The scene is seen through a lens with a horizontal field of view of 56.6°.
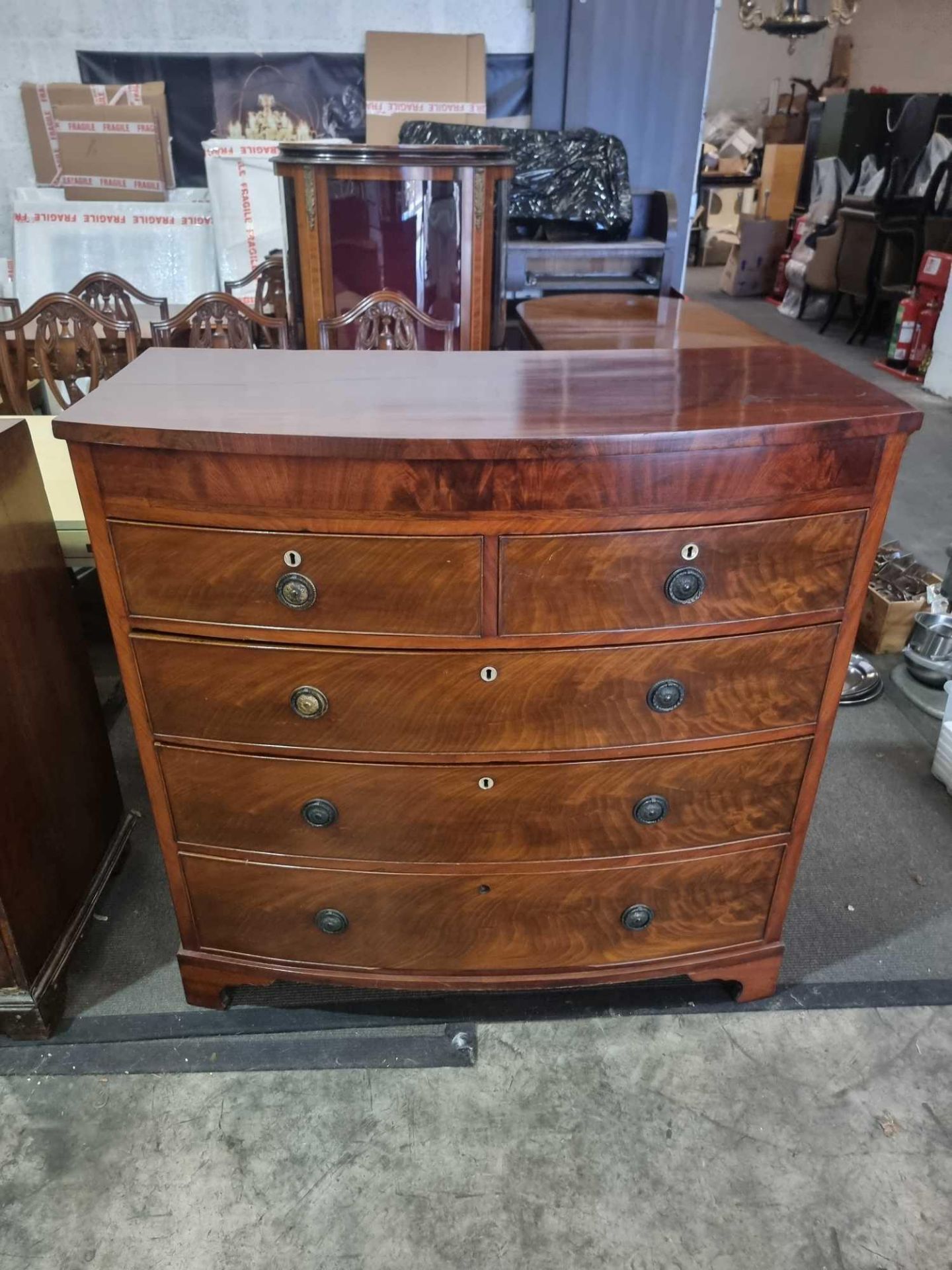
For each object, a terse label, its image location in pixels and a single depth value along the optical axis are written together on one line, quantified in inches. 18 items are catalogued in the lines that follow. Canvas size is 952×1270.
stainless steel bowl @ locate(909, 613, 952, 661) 115.0
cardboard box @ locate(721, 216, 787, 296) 355.9
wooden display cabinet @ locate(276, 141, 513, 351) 119.9
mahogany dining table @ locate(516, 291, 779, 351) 91.7
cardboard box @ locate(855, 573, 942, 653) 120.7
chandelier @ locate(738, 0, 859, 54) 274.8
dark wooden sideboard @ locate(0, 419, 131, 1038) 64.2
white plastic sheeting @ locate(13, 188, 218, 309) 208.2
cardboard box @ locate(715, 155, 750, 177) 433.4
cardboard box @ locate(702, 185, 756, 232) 422.6
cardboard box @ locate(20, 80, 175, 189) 198.1
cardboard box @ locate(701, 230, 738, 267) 431.5
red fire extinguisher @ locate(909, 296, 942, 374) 238.7
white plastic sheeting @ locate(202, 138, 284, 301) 200.4
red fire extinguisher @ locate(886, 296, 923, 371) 241.1
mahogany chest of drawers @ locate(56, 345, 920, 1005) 49.0
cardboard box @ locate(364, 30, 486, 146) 195.2
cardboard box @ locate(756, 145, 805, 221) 379.2
